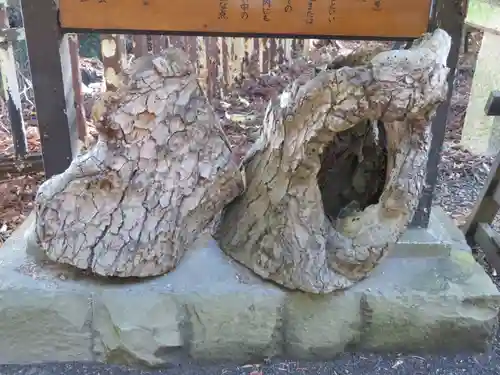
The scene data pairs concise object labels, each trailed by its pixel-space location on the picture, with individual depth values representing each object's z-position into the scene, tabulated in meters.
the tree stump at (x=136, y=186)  1.70
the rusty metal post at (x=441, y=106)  1.87
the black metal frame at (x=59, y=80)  1.87
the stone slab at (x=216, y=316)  1.75
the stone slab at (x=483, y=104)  3.60
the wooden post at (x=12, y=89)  3.01
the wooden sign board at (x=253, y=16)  1.85
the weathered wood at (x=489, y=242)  2.35
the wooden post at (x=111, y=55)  3.58
